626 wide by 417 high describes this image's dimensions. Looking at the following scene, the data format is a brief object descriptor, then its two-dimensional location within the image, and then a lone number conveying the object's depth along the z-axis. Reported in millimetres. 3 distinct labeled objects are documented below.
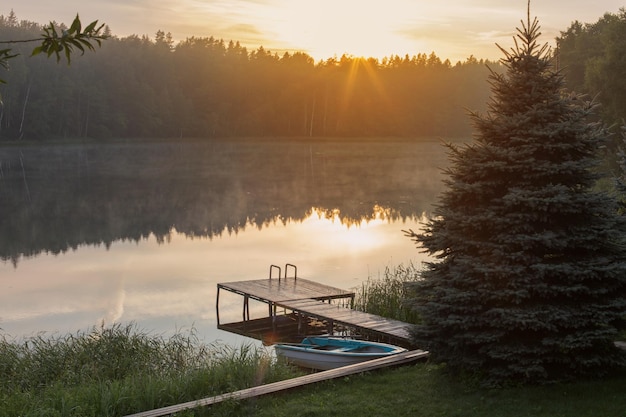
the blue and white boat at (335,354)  13555
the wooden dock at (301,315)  16172
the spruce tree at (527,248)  9938
